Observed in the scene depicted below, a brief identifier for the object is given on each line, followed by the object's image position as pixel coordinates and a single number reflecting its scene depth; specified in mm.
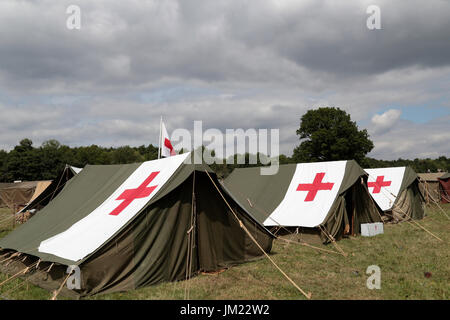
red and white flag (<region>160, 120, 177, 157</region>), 10125
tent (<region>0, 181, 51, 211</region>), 27750
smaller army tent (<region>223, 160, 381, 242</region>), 10523
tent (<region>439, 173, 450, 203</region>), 26481
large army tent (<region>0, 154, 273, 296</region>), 5793
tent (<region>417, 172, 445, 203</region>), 26442
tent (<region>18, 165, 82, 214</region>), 12870
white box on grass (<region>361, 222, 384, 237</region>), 11261
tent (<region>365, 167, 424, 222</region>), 15508
